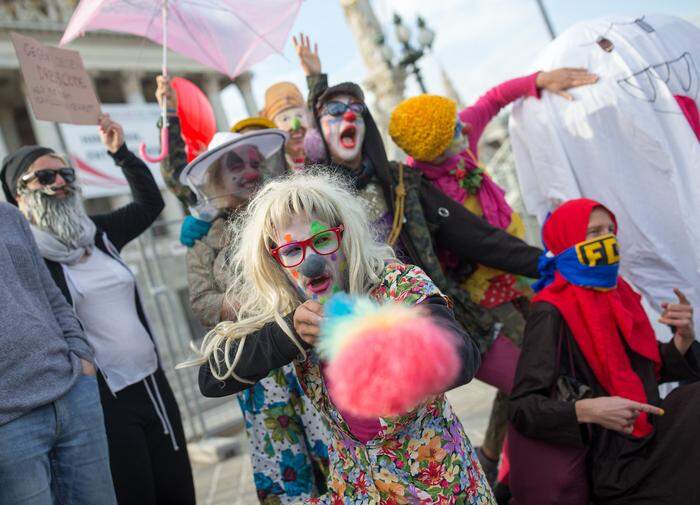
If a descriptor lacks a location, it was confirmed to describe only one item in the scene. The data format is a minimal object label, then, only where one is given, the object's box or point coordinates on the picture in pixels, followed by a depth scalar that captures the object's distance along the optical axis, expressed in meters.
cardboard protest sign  2.90
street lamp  13.18
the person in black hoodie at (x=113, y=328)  2.59
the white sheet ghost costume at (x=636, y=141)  2.95
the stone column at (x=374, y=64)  15.86
